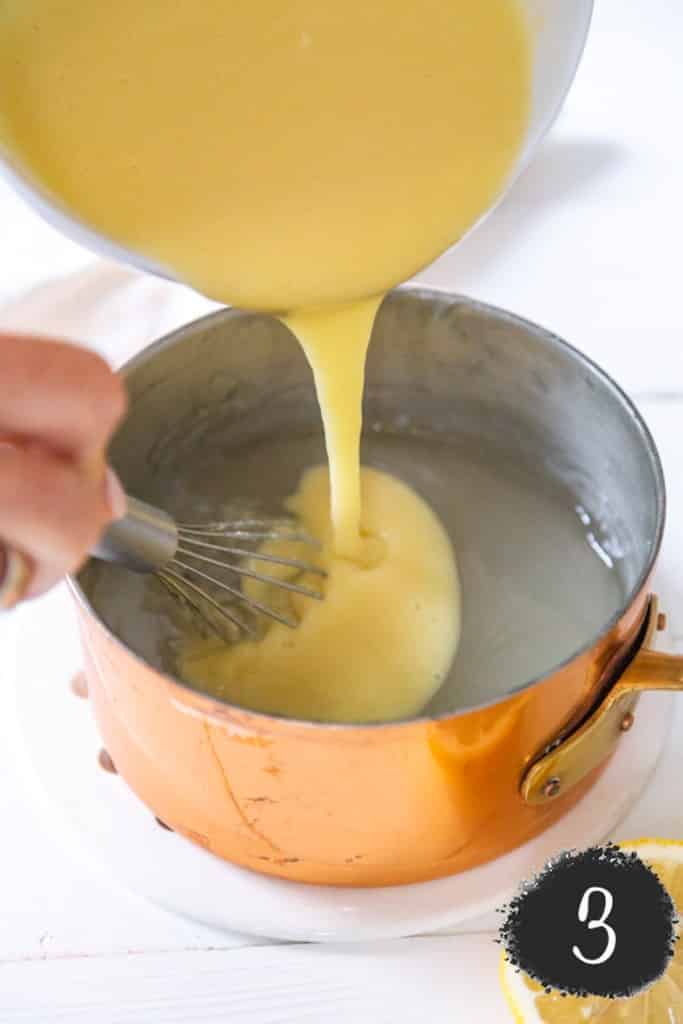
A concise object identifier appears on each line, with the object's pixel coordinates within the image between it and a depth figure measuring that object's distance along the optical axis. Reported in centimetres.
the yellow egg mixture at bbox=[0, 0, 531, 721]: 43
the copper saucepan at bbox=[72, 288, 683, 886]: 48
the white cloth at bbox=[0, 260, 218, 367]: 87
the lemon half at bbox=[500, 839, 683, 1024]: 50
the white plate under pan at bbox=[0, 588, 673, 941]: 56
